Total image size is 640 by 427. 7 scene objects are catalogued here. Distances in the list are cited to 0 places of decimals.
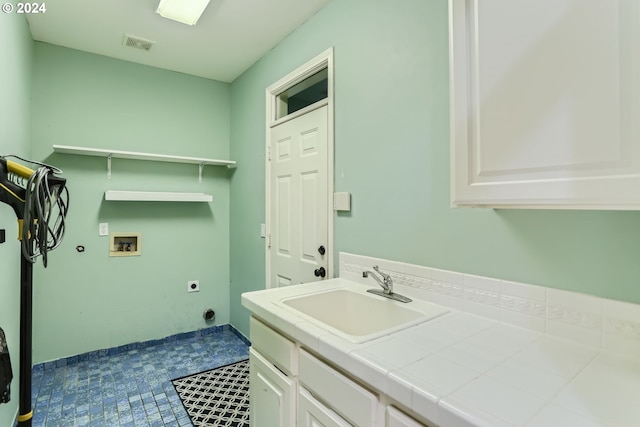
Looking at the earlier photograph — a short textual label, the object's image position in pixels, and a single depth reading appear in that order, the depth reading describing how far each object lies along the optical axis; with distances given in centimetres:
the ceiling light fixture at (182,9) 207
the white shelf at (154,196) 280
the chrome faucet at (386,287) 155
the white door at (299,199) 221
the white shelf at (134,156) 263
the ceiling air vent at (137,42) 261
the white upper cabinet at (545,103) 75
